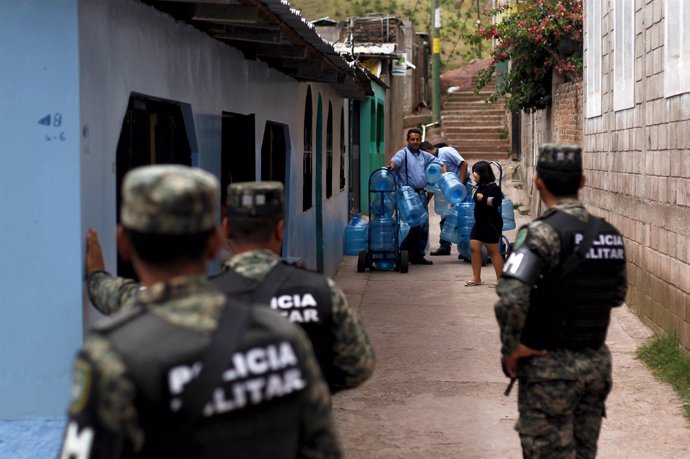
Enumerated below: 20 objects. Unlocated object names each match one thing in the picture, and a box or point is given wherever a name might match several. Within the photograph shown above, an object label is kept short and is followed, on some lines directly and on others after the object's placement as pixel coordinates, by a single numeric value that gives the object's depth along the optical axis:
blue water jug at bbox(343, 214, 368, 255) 16.27
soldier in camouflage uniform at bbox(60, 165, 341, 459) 2.27
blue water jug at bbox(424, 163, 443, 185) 15.39
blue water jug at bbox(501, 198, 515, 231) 15.62
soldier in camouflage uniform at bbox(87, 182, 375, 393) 3.52
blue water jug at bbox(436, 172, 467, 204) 15.23
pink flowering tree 18.23
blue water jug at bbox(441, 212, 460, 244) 15.66
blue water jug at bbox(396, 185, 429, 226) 14.93
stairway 29.08
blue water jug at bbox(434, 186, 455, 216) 15.74
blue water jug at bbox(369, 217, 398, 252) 14.76
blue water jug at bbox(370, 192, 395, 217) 14.83
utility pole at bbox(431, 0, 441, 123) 30.48
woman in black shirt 12.73
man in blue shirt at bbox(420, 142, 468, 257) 15.65
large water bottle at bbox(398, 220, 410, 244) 15.40
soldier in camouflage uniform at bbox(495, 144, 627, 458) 4.71
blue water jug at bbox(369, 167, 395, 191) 14.56
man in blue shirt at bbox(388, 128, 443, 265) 15.22
